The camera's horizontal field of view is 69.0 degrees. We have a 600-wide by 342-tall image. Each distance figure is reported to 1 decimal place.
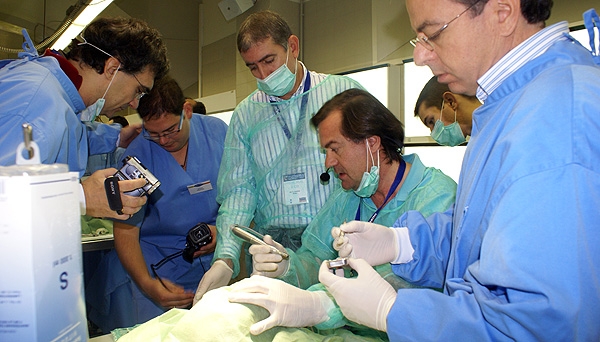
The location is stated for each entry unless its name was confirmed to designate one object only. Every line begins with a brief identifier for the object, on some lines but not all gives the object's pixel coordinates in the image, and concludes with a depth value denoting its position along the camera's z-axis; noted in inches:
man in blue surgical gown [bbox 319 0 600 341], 29.5
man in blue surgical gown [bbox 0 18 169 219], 55.0
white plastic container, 24.3
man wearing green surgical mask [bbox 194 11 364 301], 82.3
